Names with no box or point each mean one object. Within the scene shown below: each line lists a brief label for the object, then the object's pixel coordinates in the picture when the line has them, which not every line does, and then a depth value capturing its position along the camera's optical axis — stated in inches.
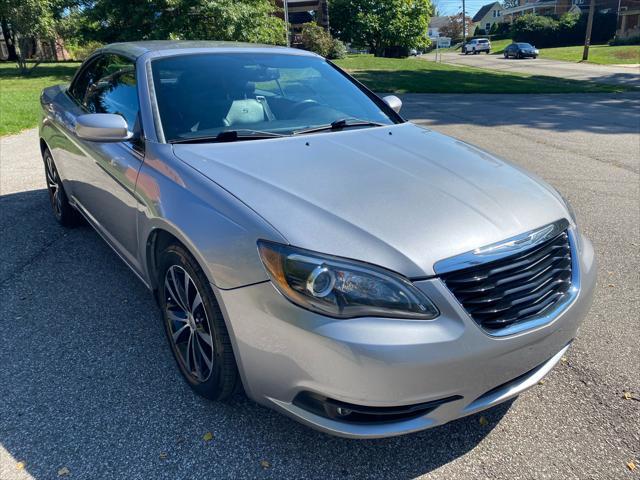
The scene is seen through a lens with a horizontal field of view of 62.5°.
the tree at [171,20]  700.0
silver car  74.9
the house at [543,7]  3038.9
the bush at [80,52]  1053.6
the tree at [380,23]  1459.2
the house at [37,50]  1184.4
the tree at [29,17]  679.7
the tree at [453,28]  3828.7
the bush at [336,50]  1100.3
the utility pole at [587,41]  1615.4
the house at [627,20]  2204.7
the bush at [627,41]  1975.9
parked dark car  1851.6
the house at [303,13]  1136.8
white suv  2384.6
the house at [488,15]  4127.5
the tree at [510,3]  3720.5
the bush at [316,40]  1048.2
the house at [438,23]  4025.6
